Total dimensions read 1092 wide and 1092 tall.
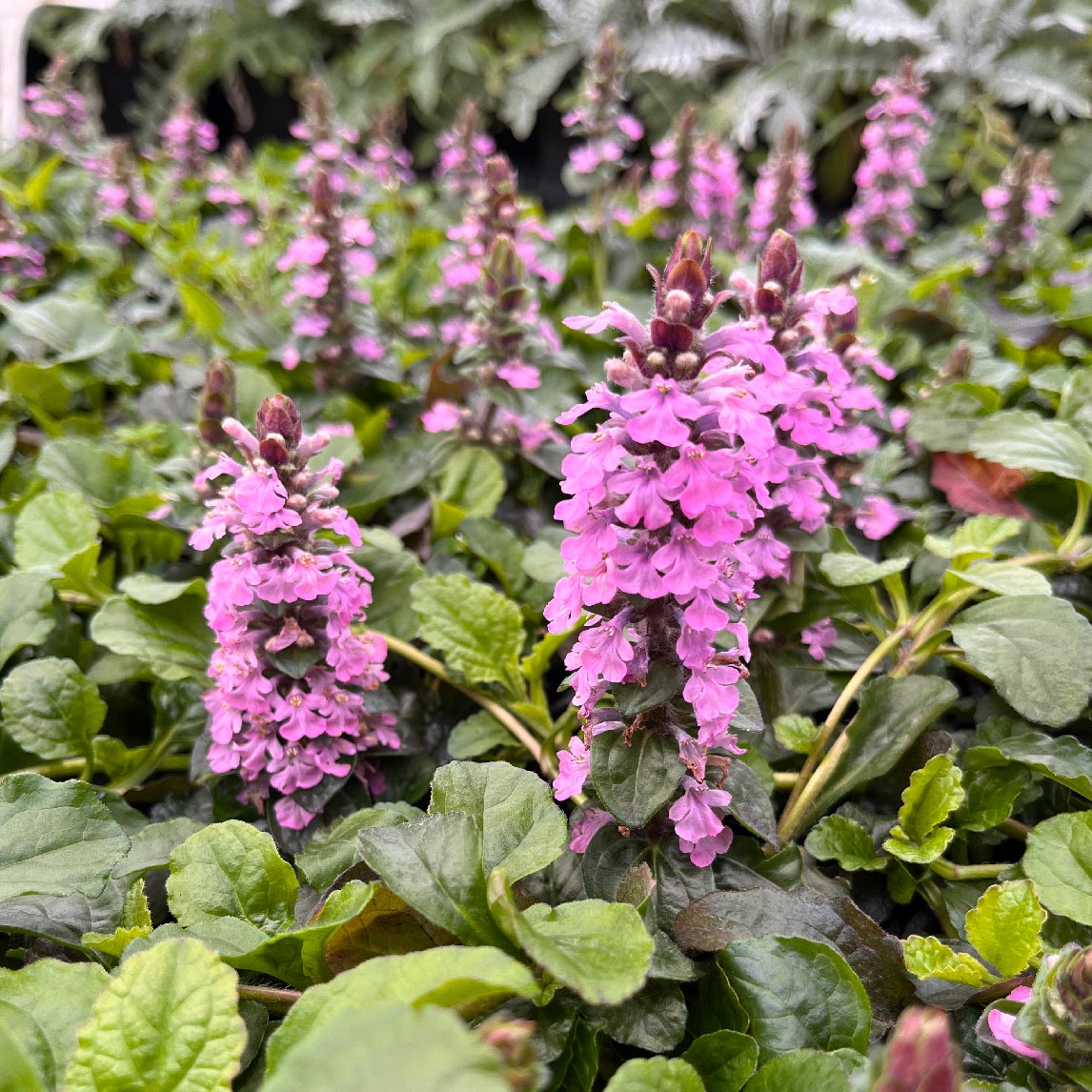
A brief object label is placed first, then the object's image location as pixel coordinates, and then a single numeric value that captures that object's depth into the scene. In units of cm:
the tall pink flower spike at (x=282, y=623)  22
